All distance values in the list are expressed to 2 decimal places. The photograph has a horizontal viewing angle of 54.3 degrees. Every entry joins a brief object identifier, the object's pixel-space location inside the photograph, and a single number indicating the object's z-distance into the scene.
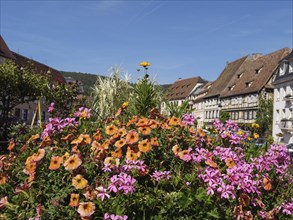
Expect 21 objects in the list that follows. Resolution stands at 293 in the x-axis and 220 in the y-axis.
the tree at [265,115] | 34.45
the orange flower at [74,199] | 1.73
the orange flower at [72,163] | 1.89
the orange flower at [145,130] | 2.24
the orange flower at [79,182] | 1.80
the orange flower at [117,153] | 2.09
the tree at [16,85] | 12.63
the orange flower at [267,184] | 2.12
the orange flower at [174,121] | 2.44
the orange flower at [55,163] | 1.94
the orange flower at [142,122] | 2.32
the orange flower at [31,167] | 2.00
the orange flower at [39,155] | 2.02
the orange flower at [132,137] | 2.12
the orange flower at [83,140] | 2.20
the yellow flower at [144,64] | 5.93
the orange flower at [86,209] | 1.68
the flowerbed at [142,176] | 1.77
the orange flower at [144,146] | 2.07
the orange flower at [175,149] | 2.16
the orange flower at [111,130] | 2.31
